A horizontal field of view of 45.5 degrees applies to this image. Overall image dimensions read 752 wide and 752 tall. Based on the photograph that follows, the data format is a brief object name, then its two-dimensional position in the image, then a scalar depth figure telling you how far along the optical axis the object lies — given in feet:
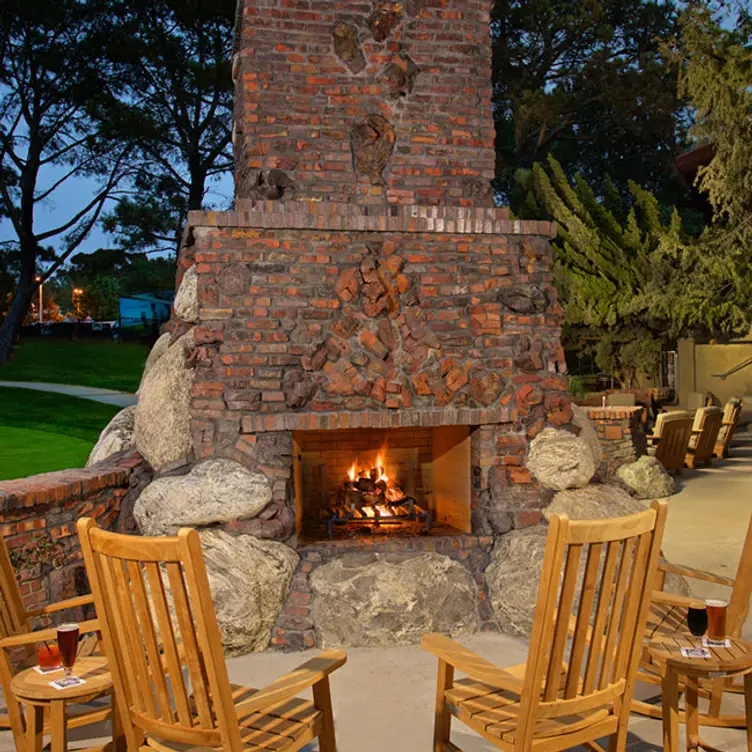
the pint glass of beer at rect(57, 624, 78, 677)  8.99
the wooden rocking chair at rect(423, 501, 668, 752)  8.15
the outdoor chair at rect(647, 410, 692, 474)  33.32
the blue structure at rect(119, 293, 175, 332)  79.30
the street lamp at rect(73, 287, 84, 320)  139.85
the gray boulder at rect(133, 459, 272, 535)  15.47
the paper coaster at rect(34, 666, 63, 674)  9.21
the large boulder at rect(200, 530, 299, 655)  14.87
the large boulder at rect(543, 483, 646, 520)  16.63
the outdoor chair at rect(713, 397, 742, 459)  38.91
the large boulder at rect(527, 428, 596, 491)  16.78
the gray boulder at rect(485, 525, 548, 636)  15.78
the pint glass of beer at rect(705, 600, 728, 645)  9.50
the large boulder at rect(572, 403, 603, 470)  17.85
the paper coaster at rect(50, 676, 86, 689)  8.82
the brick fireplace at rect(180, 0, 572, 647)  15.98
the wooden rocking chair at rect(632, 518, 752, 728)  10.66
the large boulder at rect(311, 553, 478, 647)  15.49
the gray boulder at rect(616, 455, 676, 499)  29.30
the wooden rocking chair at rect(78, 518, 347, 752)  7.91
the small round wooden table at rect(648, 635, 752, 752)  9.05
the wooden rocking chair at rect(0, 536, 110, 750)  9.80
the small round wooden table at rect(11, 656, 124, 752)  8.64
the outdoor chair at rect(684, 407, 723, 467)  35.55
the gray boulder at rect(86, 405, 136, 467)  18.92
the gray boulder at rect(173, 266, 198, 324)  16.81
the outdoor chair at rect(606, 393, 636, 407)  44.65
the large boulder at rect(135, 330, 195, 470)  16.51
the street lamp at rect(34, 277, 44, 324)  138.94
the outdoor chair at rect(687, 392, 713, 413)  48.96
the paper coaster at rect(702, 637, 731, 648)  9.56
